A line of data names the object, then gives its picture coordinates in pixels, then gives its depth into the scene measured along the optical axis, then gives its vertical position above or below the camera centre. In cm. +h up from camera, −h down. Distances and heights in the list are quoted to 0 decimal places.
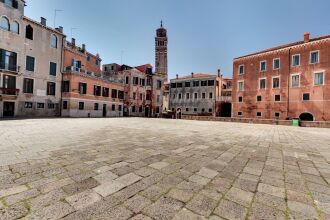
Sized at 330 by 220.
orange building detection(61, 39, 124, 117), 2512 +327
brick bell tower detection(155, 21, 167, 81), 6606 +2333
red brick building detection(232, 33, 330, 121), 2373 +490
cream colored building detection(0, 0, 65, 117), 2003 +554
